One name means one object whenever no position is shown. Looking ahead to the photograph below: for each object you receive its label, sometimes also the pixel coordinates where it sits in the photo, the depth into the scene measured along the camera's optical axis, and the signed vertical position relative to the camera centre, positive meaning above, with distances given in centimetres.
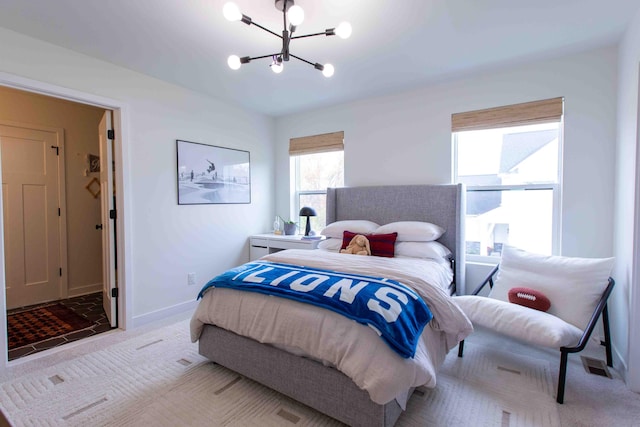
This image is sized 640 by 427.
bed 147 -83
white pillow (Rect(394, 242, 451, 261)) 274 -42
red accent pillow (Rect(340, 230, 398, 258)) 288 -37
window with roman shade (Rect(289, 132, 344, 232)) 404 +49
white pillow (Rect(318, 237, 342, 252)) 322 -43
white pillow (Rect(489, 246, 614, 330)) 219 -58
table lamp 390 -10
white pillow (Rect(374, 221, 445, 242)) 288 -25
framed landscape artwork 337 +36
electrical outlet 346 -85
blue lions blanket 149 -51
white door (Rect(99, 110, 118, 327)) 286 -5
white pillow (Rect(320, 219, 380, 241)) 324 -25
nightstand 368 -49
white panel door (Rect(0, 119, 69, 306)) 384 -11
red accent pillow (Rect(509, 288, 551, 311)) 229 -71
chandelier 161 +101
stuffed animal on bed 291 -41
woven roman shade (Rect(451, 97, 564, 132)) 269 +84
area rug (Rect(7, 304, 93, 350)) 275 -120
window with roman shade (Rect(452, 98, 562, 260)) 278 +29
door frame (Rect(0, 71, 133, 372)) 283 +2
